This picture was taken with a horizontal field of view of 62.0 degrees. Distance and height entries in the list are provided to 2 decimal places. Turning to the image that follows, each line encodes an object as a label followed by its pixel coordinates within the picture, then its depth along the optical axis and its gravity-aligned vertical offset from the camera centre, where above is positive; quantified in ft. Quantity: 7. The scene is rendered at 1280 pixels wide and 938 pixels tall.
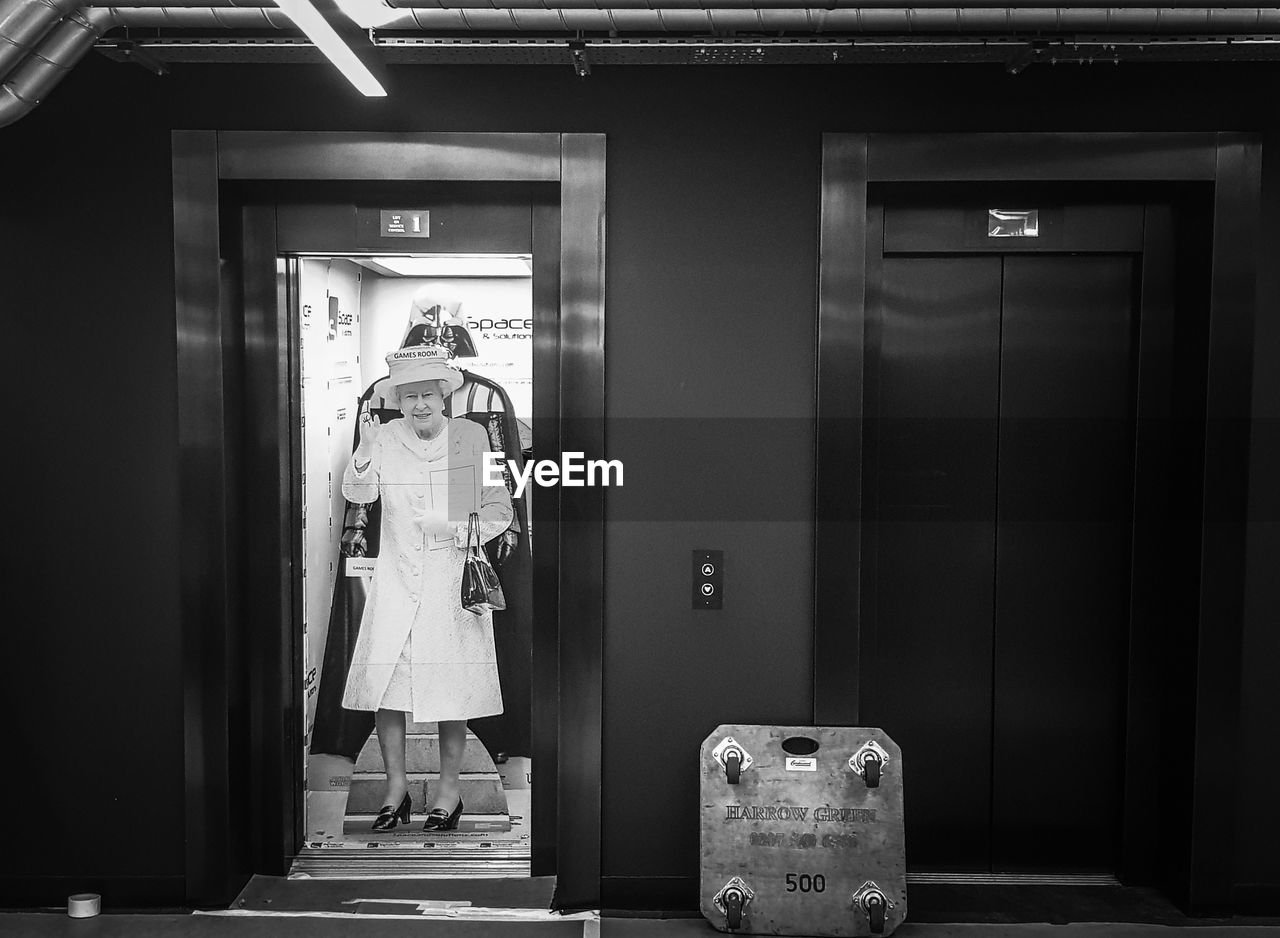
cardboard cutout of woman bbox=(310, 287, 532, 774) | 11.68 -1.79
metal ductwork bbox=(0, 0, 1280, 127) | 8.89 +3.56
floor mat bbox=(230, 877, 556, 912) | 11.45 -5.09
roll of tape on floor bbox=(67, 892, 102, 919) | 11.17 -5.05
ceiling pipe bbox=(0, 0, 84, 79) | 8.76 +3.33
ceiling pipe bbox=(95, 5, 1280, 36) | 9.06 +3.53
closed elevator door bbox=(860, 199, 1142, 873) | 11.68 -1.27
